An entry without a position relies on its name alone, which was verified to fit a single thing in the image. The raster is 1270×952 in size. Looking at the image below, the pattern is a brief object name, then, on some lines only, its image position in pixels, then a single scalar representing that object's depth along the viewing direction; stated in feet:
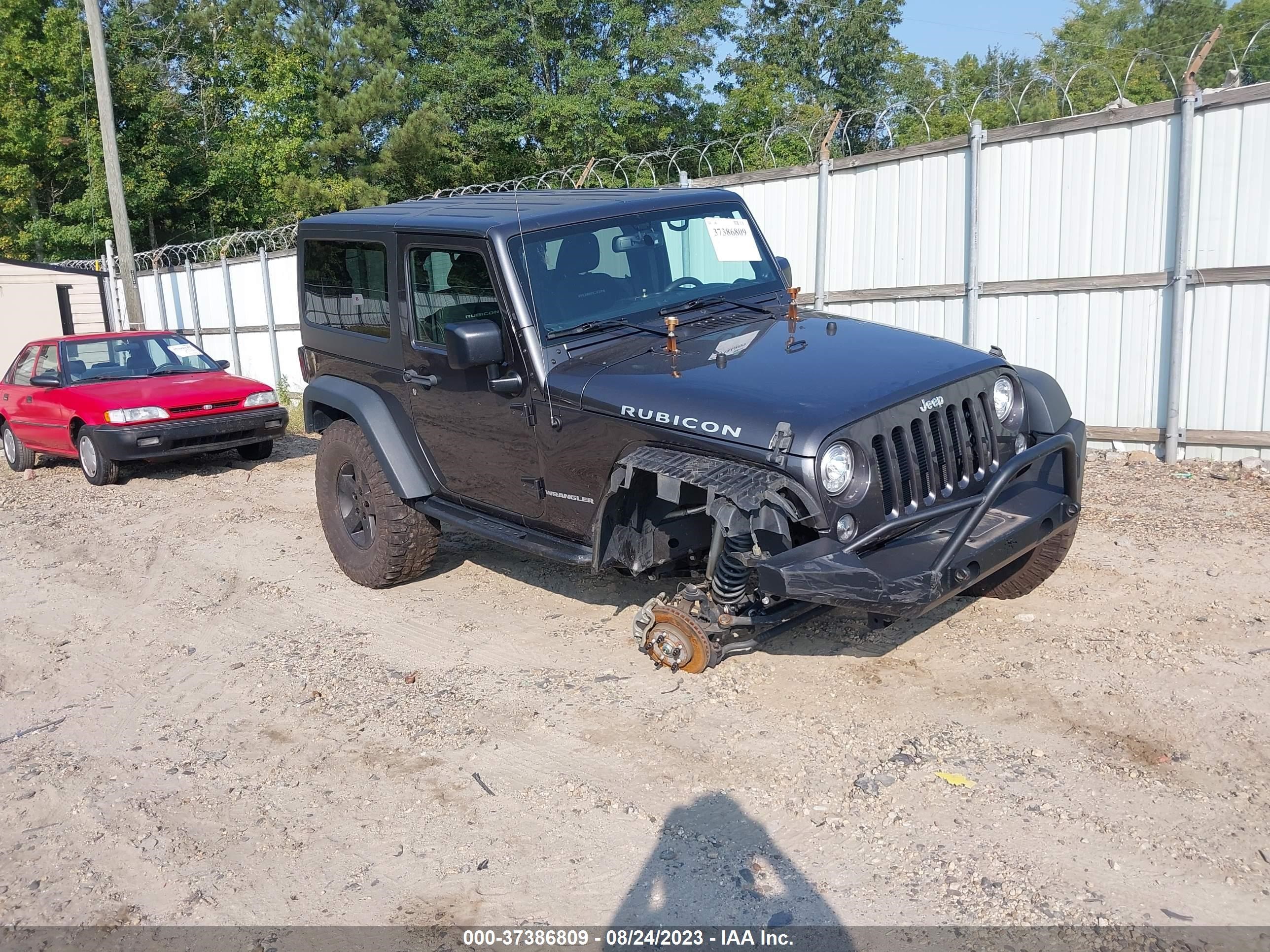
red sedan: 32.96
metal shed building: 71.92
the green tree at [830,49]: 125.18
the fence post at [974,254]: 28.58
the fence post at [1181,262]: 24.68
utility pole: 57.98
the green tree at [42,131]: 101.45
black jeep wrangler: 13.01
